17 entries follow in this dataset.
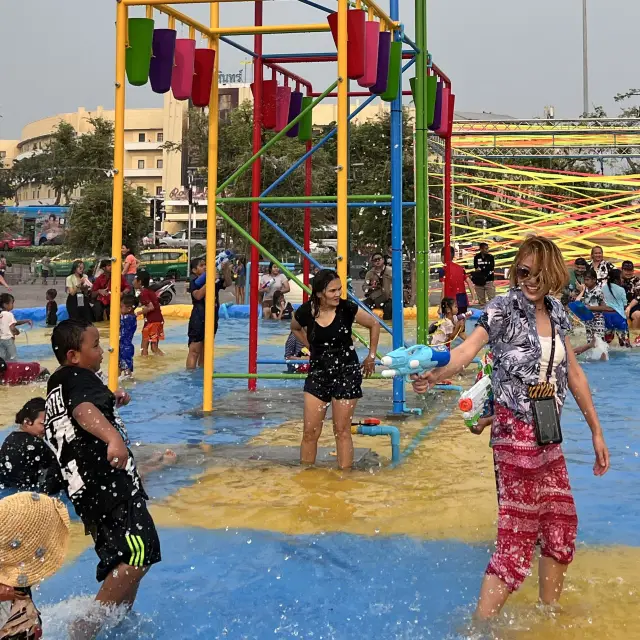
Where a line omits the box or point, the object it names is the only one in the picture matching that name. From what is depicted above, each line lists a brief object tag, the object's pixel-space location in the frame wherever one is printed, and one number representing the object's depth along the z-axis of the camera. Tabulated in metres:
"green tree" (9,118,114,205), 57.38
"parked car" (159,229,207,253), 56.19
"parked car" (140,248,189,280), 44.19
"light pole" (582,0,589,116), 58.28
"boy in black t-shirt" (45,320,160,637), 4.35
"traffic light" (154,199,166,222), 45.83
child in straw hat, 3.36
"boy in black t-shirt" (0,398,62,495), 6.30
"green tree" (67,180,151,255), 41.81
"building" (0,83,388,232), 94.19
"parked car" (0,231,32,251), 63.34
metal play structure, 8.70
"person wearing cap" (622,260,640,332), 19.47
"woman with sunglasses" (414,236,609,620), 4.46
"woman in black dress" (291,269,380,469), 7.63
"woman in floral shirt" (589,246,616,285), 16.19
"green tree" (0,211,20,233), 65.89
